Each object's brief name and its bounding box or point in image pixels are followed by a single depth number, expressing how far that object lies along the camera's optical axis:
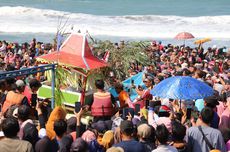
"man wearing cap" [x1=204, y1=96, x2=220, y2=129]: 9.09
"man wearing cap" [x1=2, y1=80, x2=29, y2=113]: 9.54
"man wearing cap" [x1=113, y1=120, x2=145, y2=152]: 7.20
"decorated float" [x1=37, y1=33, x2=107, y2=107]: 11.68
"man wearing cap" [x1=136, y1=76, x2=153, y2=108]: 12.98
